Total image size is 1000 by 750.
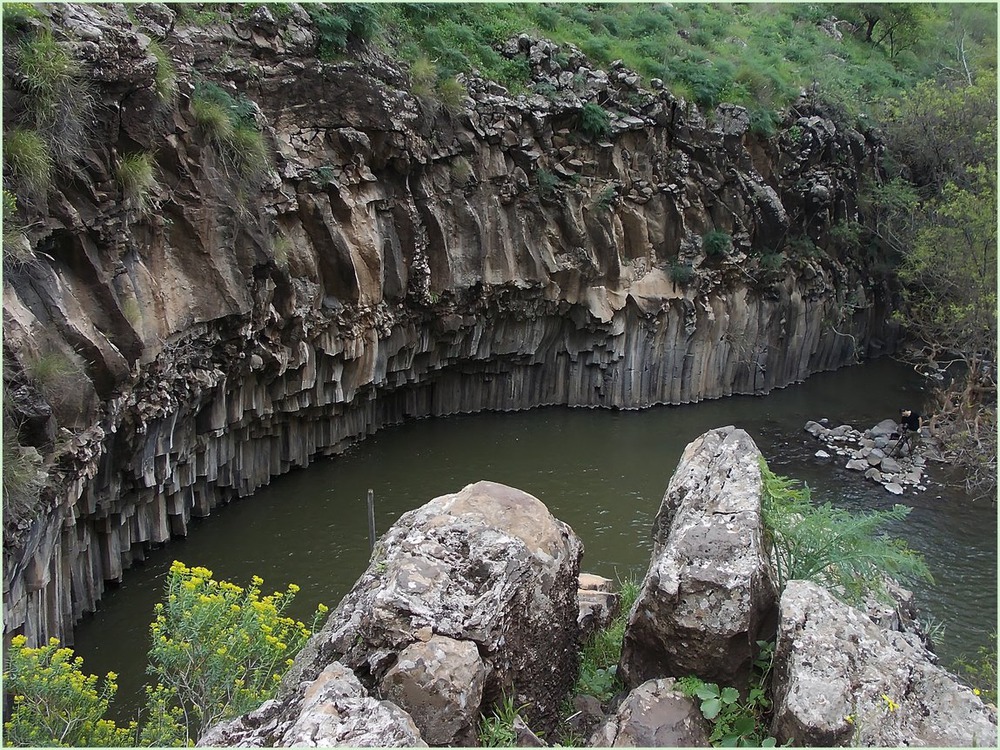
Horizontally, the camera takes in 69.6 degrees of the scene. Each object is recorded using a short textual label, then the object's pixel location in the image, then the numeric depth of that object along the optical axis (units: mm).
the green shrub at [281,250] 14992
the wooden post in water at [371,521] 12491
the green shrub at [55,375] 9109
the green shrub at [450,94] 19328
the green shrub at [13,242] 9016
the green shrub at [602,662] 6476
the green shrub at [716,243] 24156
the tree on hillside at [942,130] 18266
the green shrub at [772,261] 25219
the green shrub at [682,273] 23797
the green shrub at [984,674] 7531
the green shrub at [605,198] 22547
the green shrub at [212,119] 13234
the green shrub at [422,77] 18594
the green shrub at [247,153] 13992
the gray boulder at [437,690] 4645
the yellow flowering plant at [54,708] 5844
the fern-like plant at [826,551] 6168
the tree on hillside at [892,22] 35781
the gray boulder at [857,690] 4207
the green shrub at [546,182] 21547
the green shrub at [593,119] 21922
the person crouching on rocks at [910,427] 19688
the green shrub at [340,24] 16391
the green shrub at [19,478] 8344
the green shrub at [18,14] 9664
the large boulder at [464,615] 4793
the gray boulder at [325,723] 3918
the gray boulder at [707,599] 5379
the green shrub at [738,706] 4988
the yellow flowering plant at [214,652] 6316
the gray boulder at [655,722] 4992
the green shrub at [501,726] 4797
